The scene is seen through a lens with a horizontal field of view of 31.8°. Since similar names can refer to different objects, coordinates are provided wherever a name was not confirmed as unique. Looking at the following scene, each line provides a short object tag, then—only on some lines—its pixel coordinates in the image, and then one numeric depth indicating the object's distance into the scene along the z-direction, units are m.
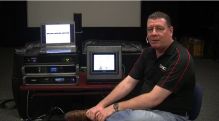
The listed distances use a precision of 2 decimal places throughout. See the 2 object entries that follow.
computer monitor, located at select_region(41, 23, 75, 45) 3.35
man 2.30
